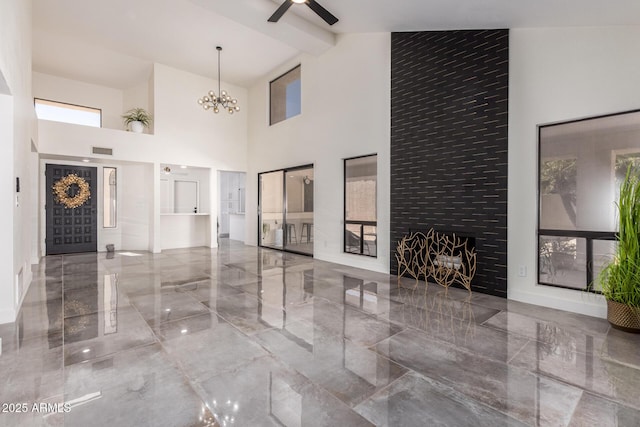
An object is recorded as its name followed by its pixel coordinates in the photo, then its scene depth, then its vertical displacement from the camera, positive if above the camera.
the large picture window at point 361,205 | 5.73 +0.10
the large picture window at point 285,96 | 7.52 +2.95
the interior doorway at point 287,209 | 7.16 +0.03
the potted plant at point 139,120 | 7.48 +2.24
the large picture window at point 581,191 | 3.28 +0.23
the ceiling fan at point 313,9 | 3.86 +2.66
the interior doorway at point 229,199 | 11.23 +0.41
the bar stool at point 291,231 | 7.61 -0.53
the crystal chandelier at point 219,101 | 6.94 +2.52
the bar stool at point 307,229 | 7.07 -0.45
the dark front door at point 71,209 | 7.26 +0.02
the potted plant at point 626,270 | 2.83 -0.56
